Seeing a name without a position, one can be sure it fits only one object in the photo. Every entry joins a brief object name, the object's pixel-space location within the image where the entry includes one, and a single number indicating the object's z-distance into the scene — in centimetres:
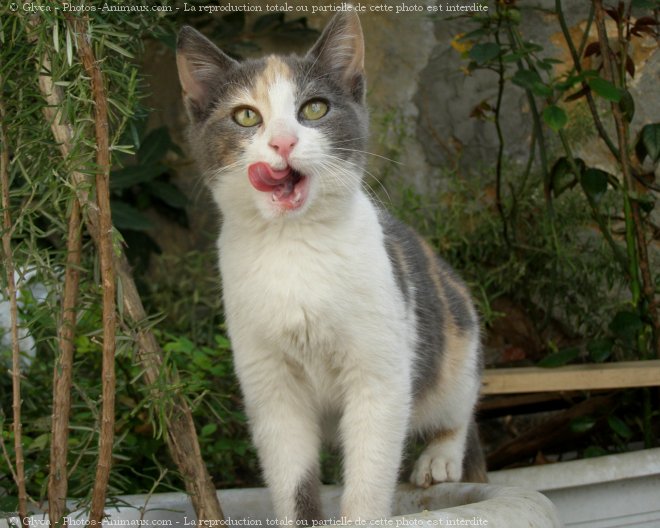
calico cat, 84
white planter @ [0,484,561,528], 74
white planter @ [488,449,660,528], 94
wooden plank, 101
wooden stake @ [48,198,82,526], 77
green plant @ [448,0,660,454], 102
